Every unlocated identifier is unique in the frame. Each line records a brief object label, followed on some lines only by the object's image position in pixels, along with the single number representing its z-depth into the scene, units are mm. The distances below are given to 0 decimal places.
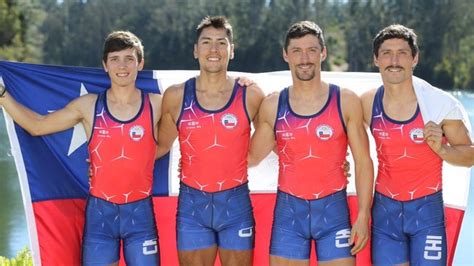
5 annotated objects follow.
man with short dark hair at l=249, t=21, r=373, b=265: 9655
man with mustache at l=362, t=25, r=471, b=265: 9547
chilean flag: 10821
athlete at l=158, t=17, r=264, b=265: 9951
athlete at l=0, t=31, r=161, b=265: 9918
